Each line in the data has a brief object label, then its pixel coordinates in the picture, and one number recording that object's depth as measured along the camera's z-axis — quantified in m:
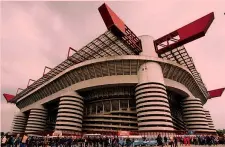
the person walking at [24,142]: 19.67
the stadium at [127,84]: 40.72
